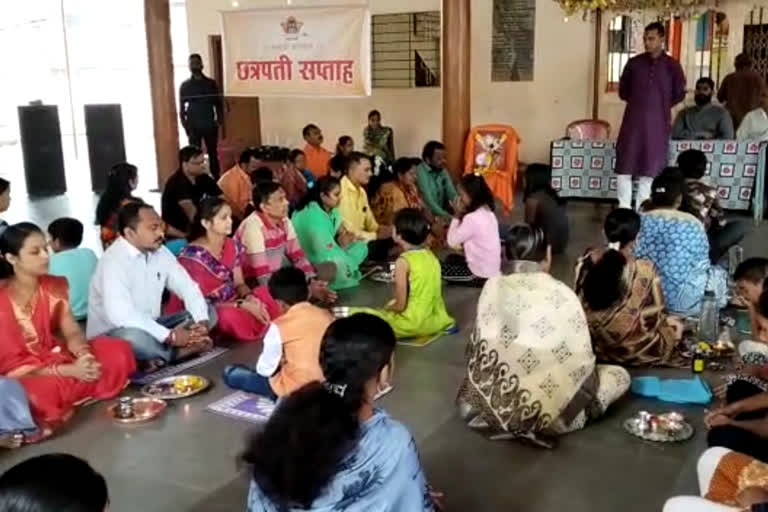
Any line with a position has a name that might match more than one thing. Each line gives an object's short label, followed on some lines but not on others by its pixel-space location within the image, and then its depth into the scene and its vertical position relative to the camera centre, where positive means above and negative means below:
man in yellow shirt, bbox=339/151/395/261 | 6.06 -0.77
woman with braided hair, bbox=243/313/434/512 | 1.78 -0.72
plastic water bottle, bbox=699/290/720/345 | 4.44 -1.15
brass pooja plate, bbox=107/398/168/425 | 3.58 -1.25
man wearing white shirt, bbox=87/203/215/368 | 4.04 -0.87
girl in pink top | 5.54 -0.85
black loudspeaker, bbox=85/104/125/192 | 10.59 -0.40
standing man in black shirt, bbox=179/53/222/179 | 9.54 +0.01
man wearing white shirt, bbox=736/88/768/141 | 8.31 -0.33
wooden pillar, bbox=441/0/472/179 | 7.19 +0.16
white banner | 7.12 +0.42
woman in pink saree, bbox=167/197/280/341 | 4.61 -0.93
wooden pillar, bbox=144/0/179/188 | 7.67 +0.18
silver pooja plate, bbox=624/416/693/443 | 3.30 -1.28
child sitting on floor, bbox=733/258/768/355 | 3.41 -0.73
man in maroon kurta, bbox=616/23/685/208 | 6.75 -0.15
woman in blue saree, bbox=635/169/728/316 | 4.62 -0.83
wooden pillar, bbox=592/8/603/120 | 9.72 +0.31
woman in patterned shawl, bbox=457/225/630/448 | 3.14 -0.95
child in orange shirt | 3.27 -0.87
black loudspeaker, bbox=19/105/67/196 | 10.06 -0.49
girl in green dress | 4.46 -0.92
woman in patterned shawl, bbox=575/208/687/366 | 3.81 -0.91
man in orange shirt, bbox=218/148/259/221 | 6.45 -0.62
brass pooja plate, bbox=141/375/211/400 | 3.83 -1.24
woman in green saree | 5.62 -0.82
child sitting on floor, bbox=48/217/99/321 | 4.70 -0.82
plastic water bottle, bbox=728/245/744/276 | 5.59 -1.05
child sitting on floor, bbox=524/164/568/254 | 6.36 -0.85
